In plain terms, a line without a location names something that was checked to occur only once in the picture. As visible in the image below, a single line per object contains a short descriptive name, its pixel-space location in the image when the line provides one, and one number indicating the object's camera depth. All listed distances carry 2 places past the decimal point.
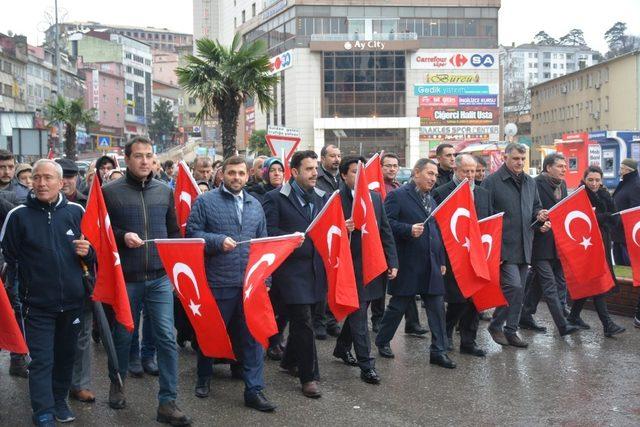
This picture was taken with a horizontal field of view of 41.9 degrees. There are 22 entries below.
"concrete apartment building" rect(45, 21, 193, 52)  179.50
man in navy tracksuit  5.75
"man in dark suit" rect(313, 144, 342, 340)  9.28
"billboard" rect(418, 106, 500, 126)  76.94
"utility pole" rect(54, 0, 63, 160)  38.00
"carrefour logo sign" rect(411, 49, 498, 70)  76.88
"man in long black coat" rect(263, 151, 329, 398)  6.81
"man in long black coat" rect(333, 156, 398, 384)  7.35
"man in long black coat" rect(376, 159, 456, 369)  7.95
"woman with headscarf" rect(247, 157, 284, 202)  9.29
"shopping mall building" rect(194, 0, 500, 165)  75.69
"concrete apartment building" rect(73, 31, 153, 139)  132.75
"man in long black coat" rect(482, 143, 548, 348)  8.81
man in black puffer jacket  6.15
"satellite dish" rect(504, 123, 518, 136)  23.61
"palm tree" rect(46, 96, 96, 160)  39.21
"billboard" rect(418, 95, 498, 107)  76.99
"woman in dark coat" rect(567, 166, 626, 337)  9.76
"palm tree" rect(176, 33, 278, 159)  21.14
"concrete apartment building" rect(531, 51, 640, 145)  75.25
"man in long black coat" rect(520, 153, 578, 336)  9.14
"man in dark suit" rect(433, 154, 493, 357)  8.44
